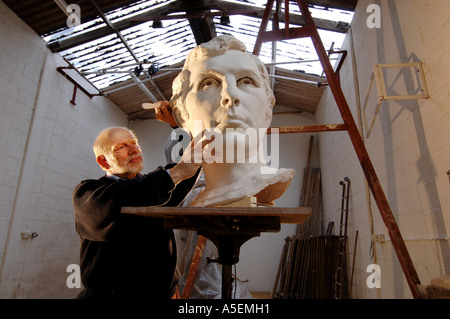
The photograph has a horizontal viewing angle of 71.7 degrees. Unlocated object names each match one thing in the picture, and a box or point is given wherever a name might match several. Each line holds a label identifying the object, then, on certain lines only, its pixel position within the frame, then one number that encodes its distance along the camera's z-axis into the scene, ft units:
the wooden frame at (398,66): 7.32
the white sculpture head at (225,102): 6.11
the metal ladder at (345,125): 6.98
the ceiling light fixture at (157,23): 14.83
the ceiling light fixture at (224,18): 14.74
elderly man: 4.14
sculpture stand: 3.85
